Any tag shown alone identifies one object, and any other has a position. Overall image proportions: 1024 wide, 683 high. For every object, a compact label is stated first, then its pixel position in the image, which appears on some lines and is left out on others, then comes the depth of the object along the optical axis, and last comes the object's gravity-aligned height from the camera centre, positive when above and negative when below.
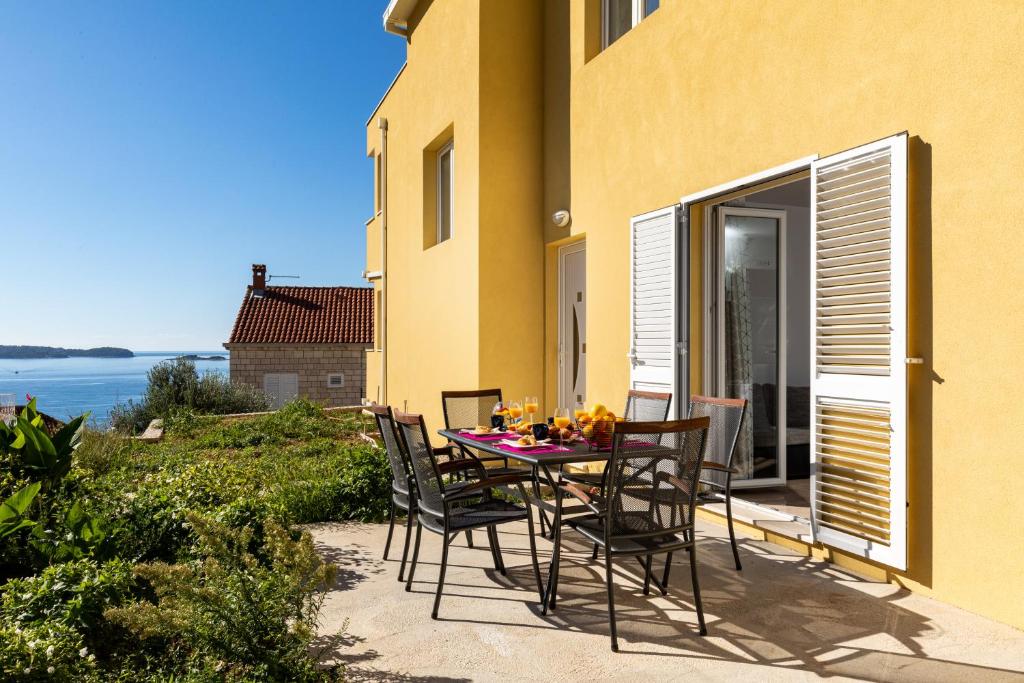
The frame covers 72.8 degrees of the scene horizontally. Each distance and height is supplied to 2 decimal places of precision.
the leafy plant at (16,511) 3.53 -0.86
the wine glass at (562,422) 4.12 -0.45
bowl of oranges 3.97 -0.47
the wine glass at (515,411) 4.66 -0.44
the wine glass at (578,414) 4.12 -0.41
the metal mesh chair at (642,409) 4.45 -0.45
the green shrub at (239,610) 2.48 -0.97
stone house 23.78 -0.01
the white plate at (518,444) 4.07 -0.59
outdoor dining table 3.67 -0.59
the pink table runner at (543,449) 3.88 -0.59
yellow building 3.29 +0.80
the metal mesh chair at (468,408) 5.48 -0.50
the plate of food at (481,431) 4.65 -0.58
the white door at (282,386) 23.75 -1.44
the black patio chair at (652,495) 3.08 -0.69
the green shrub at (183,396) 13.84 -1.07
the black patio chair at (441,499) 3.60 -0.83
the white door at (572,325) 7.55 +0.23
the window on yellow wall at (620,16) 6.24 +3.08
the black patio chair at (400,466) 3.97 -0.74
